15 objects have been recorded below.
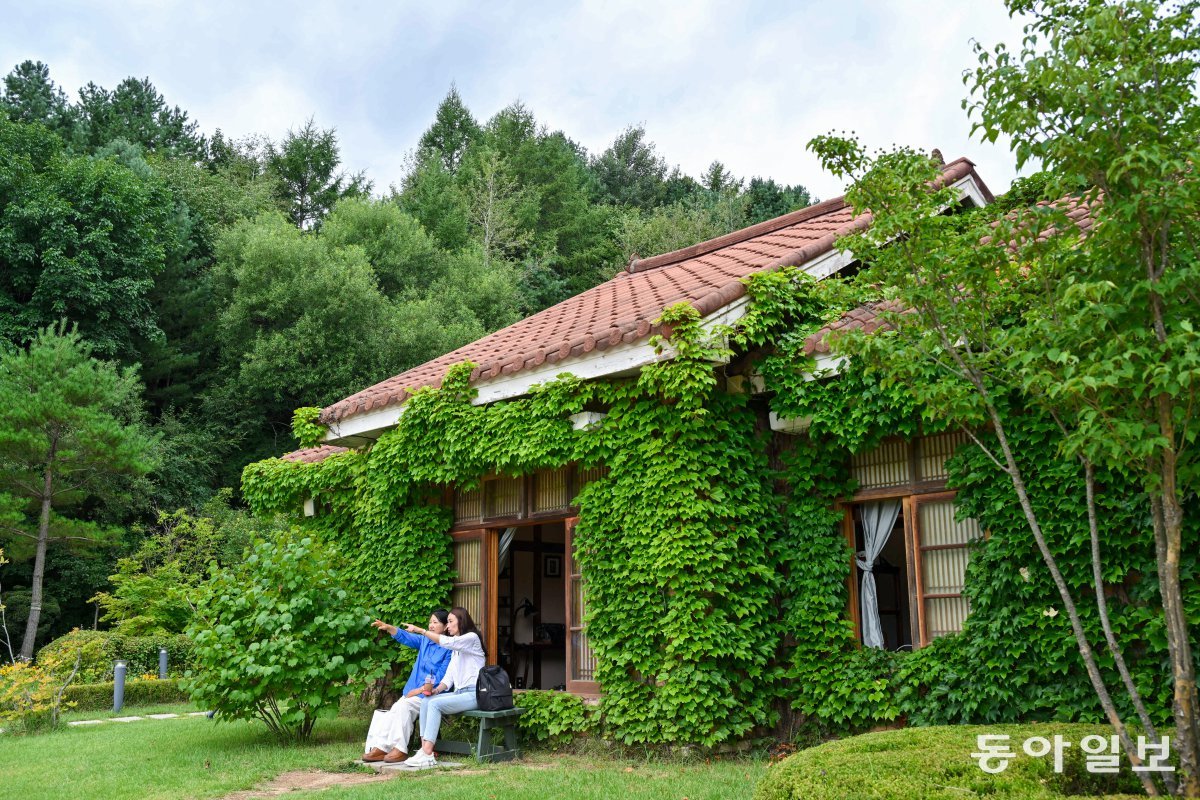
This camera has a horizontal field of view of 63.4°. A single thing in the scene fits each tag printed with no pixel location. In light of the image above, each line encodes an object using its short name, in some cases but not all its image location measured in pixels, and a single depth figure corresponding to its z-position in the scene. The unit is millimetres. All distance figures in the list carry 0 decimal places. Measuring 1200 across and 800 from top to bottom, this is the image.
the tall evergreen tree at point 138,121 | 32500
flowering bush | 10953
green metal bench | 8117
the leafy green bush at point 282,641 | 8656
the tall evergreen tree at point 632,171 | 41375
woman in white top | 8143
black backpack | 8211
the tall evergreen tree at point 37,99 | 30672
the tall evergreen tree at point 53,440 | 19281
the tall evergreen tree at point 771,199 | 36500
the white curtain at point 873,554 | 7691
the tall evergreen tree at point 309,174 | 35781
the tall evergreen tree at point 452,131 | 41156
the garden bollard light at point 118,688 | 13570
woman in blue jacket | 8156
